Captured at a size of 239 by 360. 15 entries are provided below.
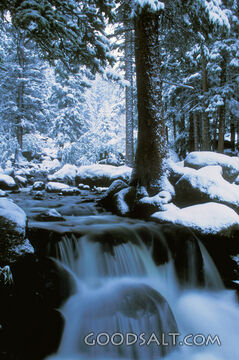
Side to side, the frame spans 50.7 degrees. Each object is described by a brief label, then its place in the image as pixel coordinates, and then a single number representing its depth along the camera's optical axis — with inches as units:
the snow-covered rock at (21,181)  607.9
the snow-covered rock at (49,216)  220.9
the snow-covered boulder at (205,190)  242.8
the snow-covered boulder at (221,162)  343.6
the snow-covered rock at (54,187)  482.9
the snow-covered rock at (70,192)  453.0
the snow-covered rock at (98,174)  509.1
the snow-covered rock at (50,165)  908.6
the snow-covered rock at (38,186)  529.7
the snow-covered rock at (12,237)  127.6
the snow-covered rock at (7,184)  505.4
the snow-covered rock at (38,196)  380.6
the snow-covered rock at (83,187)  549.1
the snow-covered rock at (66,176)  631.2
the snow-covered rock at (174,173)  289.3
